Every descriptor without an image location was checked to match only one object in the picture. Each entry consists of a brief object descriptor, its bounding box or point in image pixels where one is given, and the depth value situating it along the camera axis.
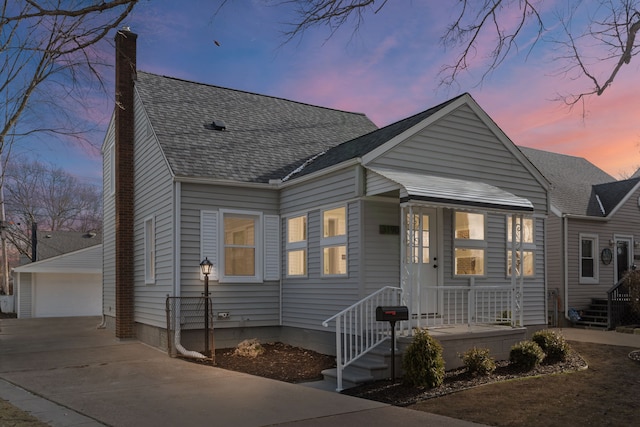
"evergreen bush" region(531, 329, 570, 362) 9.48
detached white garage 25.77
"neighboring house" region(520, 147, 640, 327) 17.41
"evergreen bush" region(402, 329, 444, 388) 7.72
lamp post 11.11
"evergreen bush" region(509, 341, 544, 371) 8.89
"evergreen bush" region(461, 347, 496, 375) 8.40
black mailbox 8.20
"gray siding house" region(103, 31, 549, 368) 10.15
